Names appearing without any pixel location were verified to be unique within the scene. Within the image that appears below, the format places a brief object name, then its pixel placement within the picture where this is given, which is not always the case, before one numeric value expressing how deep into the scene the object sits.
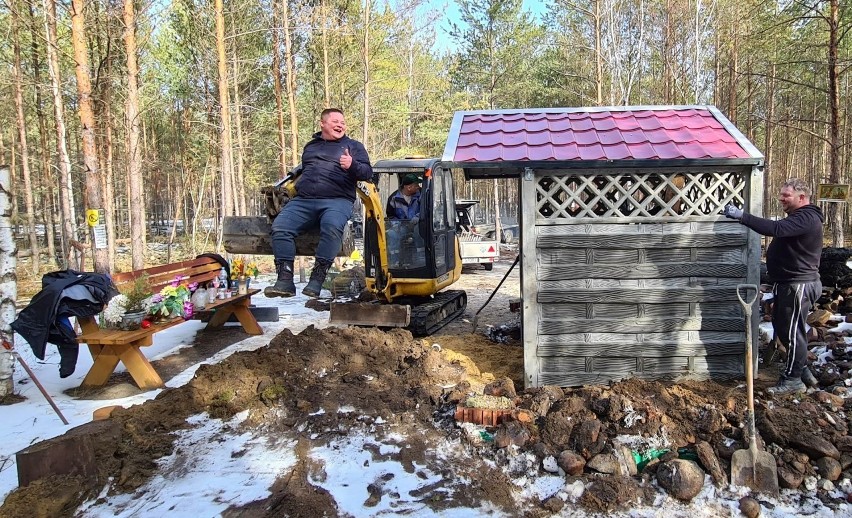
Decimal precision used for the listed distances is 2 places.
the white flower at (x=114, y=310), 5.04
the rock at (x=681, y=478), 3.01
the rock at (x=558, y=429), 3.52
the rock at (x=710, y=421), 3.53
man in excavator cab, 7.36
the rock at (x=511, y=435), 3.58
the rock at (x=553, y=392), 4.14
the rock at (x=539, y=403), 3.90
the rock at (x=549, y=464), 3.33
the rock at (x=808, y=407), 3.62
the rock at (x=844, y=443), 3.22
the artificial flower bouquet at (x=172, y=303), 5.38
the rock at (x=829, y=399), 3.82
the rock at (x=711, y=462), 3.13
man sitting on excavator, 4.62
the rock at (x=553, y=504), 2.94
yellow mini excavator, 6.20
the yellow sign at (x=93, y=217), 8.18
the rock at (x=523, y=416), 3.80
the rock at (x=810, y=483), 3.05
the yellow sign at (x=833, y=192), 7.15
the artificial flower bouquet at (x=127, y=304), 5.05
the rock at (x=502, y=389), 4.30
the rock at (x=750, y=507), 2.84
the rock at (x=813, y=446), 3.16
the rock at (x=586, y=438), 3.37
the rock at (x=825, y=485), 3.04
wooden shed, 4.46
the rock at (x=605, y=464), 3.21
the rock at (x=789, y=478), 3.06
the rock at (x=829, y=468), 3.08
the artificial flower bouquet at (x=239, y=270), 7.48
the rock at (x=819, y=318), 5.86
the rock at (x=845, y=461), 3.12
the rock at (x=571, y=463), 3.26
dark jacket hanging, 4.61
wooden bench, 4.88
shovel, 3.06
